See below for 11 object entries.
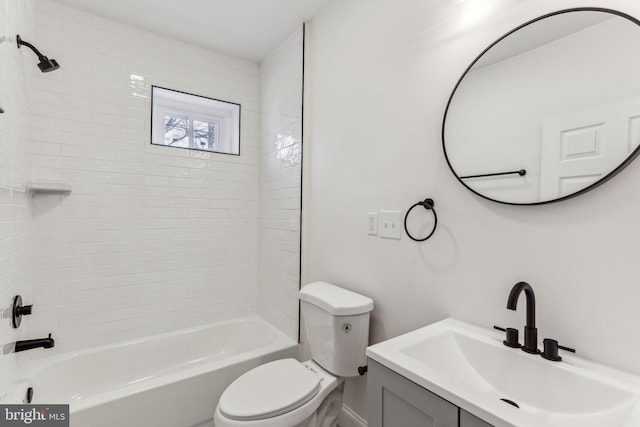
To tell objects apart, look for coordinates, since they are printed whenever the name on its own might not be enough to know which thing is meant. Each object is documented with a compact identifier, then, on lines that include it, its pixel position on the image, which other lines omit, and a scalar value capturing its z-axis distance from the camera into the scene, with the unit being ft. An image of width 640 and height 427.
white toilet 4.12
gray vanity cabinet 2.44
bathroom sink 2.25
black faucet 2.92
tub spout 4.58
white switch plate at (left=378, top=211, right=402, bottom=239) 4.69
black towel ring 4.18
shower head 4.51
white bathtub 4.99
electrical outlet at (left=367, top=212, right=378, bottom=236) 5.09
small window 7.79
